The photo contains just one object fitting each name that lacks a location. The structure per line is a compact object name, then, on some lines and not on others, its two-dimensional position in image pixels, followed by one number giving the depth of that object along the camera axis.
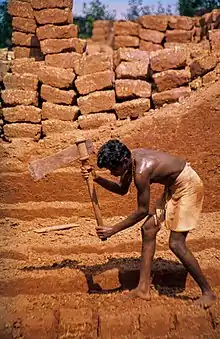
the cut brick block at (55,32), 8.70
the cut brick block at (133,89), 7.67
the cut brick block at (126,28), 11.02
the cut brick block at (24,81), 8.16
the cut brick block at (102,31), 14.98
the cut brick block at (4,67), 8.87
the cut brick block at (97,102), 7.75
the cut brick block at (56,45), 8.66
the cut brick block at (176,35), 11.22
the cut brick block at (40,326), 3.73
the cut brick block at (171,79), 7.54
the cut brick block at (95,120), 7.58
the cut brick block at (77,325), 3.73
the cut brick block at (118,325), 3.69
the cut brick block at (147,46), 11.01
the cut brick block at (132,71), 7.85
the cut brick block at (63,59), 8.56
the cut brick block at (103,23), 14.98
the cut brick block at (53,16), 8.70
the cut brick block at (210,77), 7.10
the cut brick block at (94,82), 7.89
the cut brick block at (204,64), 7.33
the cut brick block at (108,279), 4.56
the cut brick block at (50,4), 8.66
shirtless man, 3.72
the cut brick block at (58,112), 7.93
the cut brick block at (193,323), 3.65
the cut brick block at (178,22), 11.28
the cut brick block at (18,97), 8.02
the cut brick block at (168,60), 7.69
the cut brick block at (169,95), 7.37
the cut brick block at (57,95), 8.09
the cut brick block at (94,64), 8.05
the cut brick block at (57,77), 8.16
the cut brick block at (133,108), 7.46
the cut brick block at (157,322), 3.71
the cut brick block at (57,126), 7.75
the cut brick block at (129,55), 8.31
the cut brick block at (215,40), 8.08
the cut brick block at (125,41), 11.05
